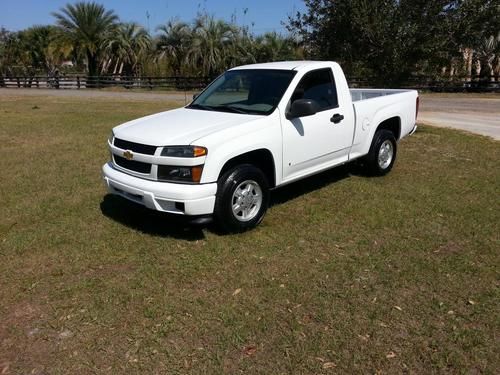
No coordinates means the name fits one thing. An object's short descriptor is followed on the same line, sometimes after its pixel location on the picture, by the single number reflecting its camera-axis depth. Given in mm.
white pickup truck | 4582
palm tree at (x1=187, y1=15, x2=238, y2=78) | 34969
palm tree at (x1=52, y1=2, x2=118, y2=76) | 37406
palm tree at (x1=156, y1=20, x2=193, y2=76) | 35781
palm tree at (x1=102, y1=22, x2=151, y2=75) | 37562
